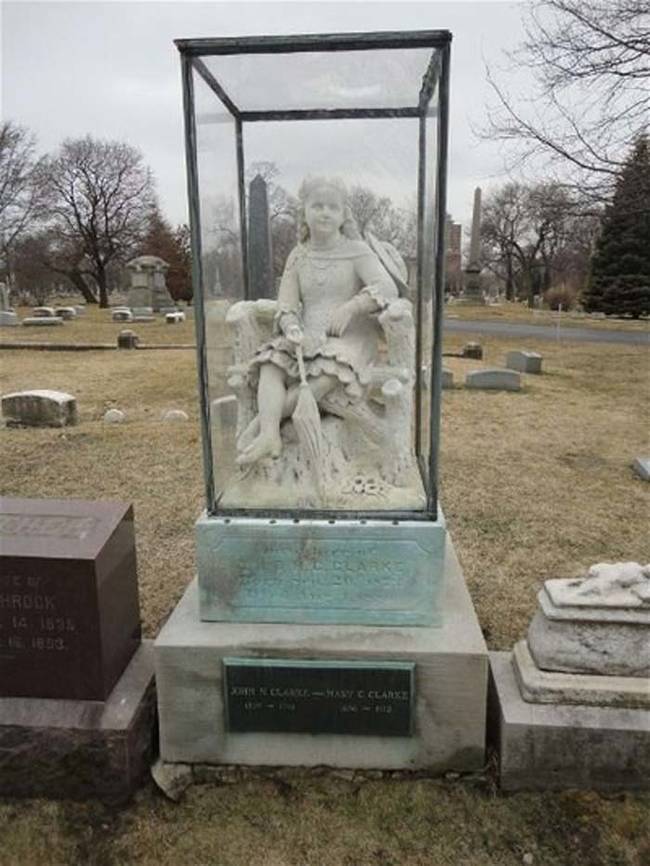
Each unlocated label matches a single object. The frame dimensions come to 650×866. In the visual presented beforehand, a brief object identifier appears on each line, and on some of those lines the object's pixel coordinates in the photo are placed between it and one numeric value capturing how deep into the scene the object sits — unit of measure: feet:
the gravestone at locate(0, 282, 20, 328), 72.43
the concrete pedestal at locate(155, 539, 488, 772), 8.41
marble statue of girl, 9.45
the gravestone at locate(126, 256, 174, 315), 89.45
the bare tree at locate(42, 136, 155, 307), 113.91
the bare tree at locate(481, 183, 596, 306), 127.28
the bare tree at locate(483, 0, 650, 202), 31.99
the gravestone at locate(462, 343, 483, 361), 47.24
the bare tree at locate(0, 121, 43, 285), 90.68
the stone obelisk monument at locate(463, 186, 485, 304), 97.86
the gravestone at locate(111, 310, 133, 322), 80.53
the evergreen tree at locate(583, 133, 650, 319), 82.94
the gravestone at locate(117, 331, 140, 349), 53.57
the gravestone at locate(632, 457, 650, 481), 20.72
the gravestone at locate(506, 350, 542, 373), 41.52
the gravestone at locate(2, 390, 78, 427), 26.94
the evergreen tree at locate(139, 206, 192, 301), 105.19
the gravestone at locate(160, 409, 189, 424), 27.78
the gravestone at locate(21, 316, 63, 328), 72.59
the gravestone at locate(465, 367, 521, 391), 35.04
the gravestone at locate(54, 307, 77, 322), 85.05
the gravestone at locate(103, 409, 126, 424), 27.98
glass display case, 8.98
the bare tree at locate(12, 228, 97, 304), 117.70
